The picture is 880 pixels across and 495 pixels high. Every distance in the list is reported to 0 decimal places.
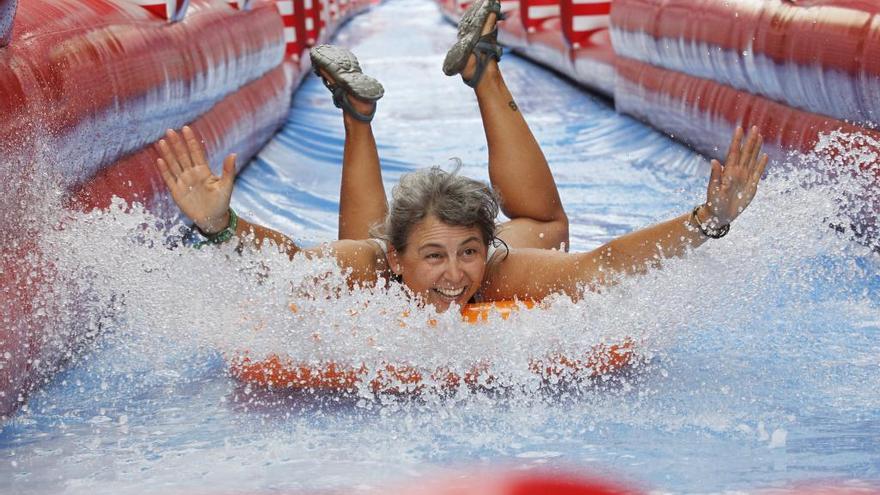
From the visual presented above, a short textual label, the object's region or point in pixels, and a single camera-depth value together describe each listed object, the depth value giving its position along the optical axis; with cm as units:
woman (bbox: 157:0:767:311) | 430
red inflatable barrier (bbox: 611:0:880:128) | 621
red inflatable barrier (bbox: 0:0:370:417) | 446
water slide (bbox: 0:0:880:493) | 424
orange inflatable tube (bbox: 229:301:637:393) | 443
